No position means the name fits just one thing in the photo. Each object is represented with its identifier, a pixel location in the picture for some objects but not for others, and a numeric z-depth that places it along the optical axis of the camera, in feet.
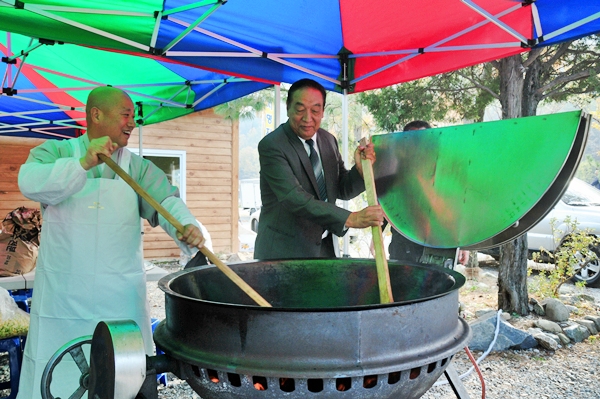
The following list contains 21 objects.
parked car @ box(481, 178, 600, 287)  23.62
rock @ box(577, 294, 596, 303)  20.09
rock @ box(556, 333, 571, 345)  15.55
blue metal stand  9.88
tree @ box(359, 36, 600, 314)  16.53
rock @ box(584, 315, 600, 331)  16.87
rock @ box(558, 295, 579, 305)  19.61
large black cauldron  3.91
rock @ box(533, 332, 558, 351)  14.96
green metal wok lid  5.49
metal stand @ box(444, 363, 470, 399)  6.00
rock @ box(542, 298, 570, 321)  17.07
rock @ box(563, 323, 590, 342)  15.90
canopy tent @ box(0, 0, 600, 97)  9.63
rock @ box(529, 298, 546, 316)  17.66
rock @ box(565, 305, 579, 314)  18.40
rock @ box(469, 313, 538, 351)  14.92
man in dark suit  7.80
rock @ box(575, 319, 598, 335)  16.62
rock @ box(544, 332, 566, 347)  15.42
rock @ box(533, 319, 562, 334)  16.12
